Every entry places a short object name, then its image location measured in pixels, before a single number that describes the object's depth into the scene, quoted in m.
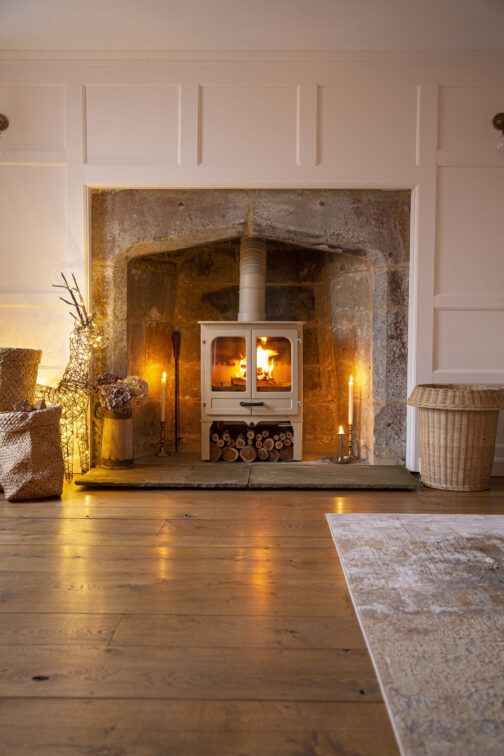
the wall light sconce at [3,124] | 3.64
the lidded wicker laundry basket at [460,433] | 3.23
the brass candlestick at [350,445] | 4.01
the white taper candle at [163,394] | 3.95
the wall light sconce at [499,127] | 3.63
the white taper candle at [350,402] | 3.92
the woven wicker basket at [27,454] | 3.03
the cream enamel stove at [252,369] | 3.85
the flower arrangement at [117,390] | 3.52
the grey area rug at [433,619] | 1.20
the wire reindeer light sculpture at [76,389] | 3.54
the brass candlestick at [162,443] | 4.04
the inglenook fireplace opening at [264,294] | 3.75
